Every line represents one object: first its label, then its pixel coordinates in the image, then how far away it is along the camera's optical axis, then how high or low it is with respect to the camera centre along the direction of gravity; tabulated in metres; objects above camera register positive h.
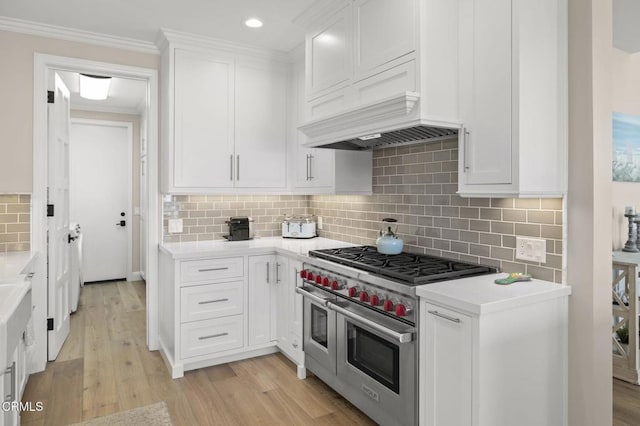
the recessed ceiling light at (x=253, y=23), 3.12 +1.41
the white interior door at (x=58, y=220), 3.40 -0.07
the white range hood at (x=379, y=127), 2.12 +0.49
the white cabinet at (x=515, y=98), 1.88 +0.53
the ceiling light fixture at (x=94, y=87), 4.50 +1.42
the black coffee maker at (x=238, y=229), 3.82 -0.15
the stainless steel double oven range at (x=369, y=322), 2.09 -0.61
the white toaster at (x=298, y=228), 3.96 -0.14
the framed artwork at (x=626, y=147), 3.76 +0.59
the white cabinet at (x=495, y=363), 1.75 -0.66
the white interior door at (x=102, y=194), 6.20 +0.27
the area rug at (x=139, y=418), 2.52 -1.24
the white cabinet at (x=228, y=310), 3.15 -0.75
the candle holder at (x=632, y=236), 3.50 -0.19
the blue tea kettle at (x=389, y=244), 2.79 -0.20
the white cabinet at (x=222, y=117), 3.41 +0.80
